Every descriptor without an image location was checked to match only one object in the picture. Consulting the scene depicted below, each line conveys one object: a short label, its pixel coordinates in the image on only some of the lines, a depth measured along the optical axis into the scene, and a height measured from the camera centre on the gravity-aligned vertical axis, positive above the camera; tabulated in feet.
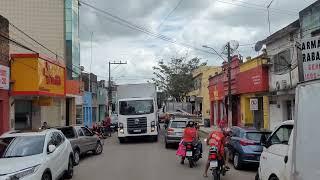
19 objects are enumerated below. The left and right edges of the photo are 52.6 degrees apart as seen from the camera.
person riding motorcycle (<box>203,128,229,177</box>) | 30.25 -3.49
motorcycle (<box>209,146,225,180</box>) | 29.54 -5.31
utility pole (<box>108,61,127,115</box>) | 175.11 +7.78
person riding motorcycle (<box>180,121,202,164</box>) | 38.83 -3.72
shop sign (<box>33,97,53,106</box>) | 59.73 +0.97
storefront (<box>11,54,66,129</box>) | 51.97 +3.11
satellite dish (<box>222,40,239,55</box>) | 79.59 +13.80
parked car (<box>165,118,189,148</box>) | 54.91 -4.40
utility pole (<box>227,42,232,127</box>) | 77.40 -0.48
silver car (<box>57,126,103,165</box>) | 42.55 -4.81
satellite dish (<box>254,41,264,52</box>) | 68.27 +12.49
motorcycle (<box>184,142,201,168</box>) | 37.79 -5.65
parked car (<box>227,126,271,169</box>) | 35.43 -4.70
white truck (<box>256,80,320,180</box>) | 14.21 -1.35
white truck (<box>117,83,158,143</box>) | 65.04 -1.12
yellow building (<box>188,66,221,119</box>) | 131.60 +5.93
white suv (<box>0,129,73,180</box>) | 23.60 -4.10
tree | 161.92 +13.96
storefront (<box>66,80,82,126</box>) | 86.17 +0.56
